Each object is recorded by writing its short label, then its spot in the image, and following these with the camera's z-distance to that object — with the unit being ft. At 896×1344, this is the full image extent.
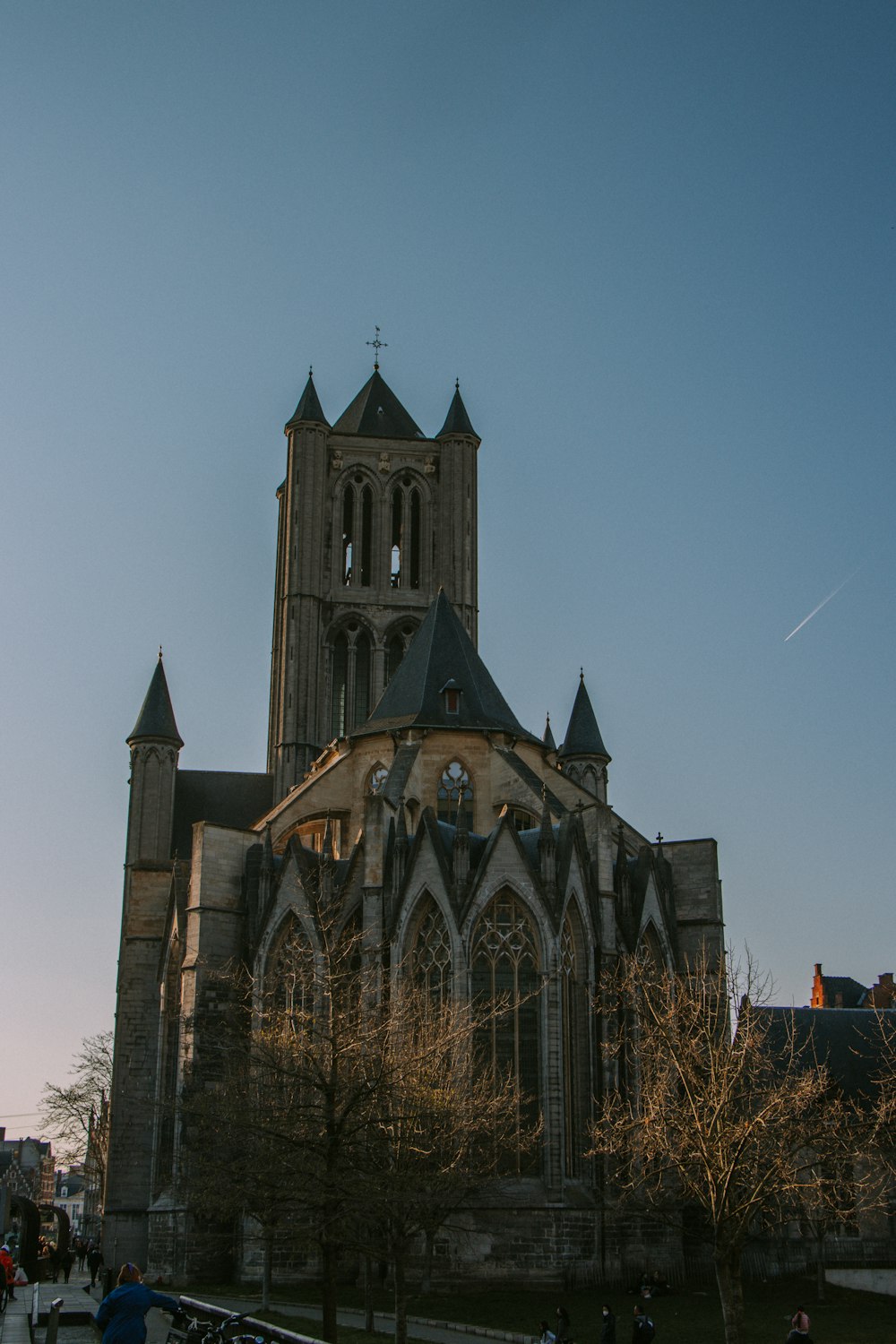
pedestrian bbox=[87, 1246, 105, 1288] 144.56
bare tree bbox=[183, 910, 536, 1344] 73.41
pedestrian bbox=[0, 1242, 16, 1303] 71.73
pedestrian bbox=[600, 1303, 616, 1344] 74.95
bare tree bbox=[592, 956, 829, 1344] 73.46
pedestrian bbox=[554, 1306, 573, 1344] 76.02
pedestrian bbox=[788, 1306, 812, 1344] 61.41
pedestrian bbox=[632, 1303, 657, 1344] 74.02
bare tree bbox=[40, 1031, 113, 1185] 210.18
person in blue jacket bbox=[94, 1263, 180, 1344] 36.04
